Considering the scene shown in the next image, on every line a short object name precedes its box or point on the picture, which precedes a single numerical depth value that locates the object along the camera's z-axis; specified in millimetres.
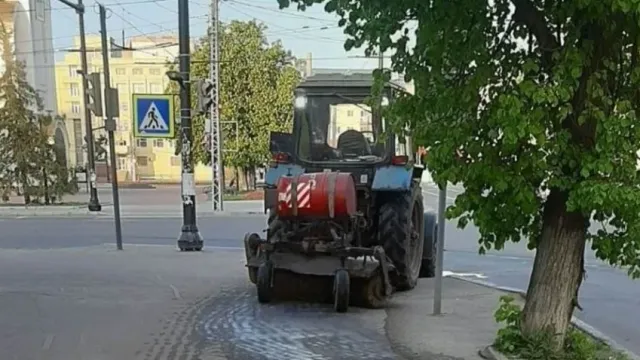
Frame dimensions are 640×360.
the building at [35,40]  33438
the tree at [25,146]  25719
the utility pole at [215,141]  24469
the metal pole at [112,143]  13313
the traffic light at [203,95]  13430
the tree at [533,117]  4793
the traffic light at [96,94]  15023
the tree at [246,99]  31531
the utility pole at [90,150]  23662
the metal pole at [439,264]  7238
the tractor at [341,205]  7648
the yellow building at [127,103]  68388
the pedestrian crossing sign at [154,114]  12594
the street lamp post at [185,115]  12781
